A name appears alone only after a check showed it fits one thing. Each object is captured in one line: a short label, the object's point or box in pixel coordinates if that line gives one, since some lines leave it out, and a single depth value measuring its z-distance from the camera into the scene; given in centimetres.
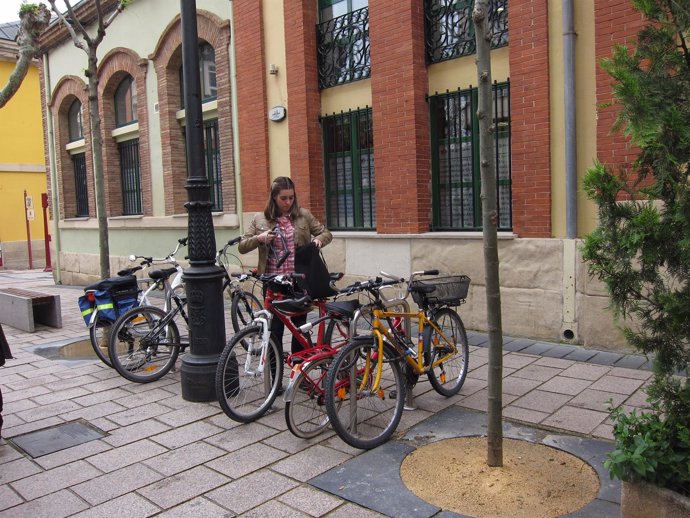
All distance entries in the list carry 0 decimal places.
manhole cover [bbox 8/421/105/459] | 437
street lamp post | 524
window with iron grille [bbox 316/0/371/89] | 877
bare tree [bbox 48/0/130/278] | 736
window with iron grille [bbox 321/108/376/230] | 897
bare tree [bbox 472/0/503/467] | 338
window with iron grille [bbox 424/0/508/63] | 732
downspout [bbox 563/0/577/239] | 648
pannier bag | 625
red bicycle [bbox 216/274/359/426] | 437
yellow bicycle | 407
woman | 536
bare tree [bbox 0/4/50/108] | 665
